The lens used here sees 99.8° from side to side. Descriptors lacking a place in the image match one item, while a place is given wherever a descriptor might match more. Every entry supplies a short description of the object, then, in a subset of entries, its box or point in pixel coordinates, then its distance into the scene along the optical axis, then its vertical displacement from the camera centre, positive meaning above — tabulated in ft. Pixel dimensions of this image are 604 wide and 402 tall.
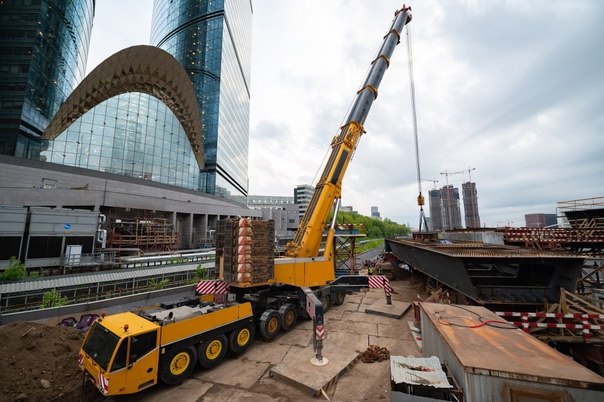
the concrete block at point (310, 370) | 21.25 -12.78
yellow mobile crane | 19.02 -8.51
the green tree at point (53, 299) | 35.63 -9.80
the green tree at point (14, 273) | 39.73 -6.89
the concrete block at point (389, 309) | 39.34 -12.58
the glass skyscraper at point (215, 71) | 189.06 +138.13
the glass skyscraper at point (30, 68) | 100.22 +71.36
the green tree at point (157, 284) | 46.85 -9.85
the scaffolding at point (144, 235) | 93.56 -1.69
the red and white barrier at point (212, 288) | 33.68 -7.55
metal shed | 11.66 -7.02
